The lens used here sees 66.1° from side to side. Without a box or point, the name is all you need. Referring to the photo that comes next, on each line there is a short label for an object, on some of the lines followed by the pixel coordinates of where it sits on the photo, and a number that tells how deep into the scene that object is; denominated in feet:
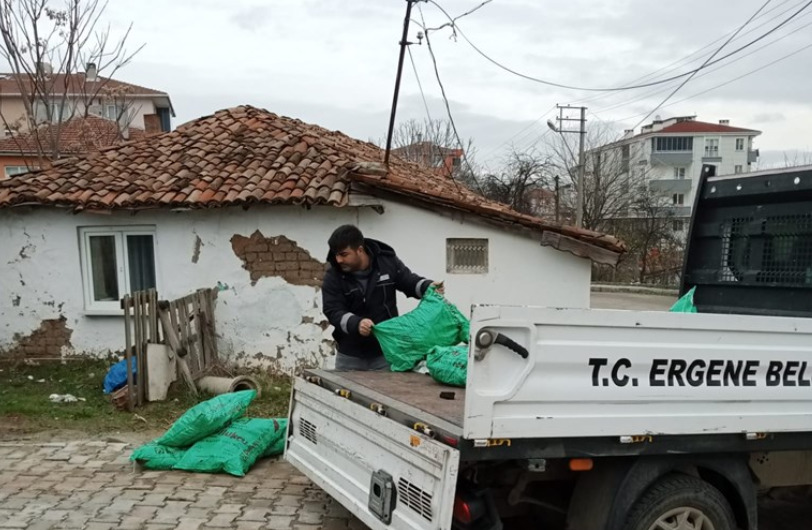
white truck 8.96
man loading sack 14.96
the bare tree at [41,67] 41.98
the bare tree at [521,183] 98.09
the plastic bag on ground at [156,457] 16.57
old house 27.91
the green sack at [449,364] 12.68
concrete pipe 23.39
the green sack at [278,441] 17.75
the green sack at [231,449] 16.30
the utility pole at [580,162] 101.47
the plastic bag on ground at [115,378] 24.25
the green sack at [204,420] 16.28
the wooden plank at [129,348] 21.59
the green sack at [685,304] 16.12
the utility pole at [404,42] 28.94
